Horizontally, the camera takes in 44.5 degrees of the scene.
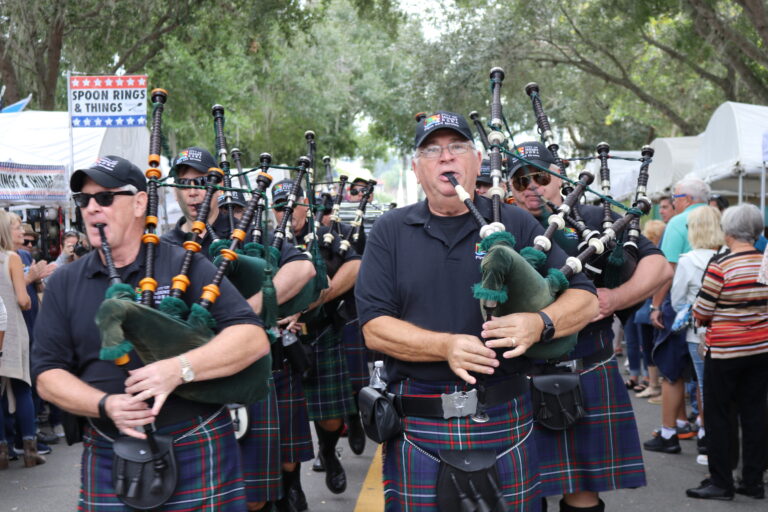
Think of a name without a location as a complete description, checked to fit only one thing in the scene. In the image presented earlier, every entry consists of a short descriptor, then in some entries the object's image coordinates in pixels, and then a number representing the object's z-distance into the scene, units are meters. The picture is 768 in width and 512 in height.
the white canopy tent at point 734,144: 9.41
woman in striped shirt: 5.17
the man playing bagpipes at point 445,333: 2.90
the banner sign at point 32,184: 9.76
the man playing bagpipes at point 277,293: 4.28
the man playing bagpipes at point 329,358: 5.82
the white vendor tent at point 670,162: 13.59
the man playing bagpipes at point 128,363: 2.67
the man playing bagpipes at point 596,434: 3.93
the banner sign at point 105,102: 10.60
